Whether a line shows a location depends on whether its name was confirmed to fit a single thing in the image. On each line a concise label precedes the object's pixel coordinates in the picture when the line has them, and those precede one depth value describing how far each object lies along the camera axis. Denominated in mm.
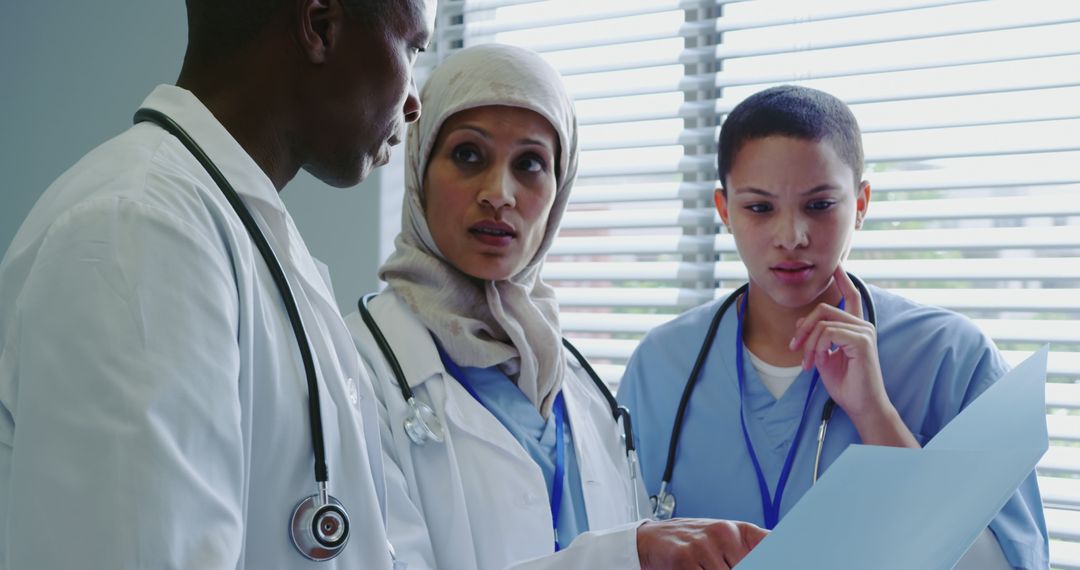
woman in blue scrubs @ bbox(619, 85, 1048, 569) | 1498
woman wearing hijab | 1327
